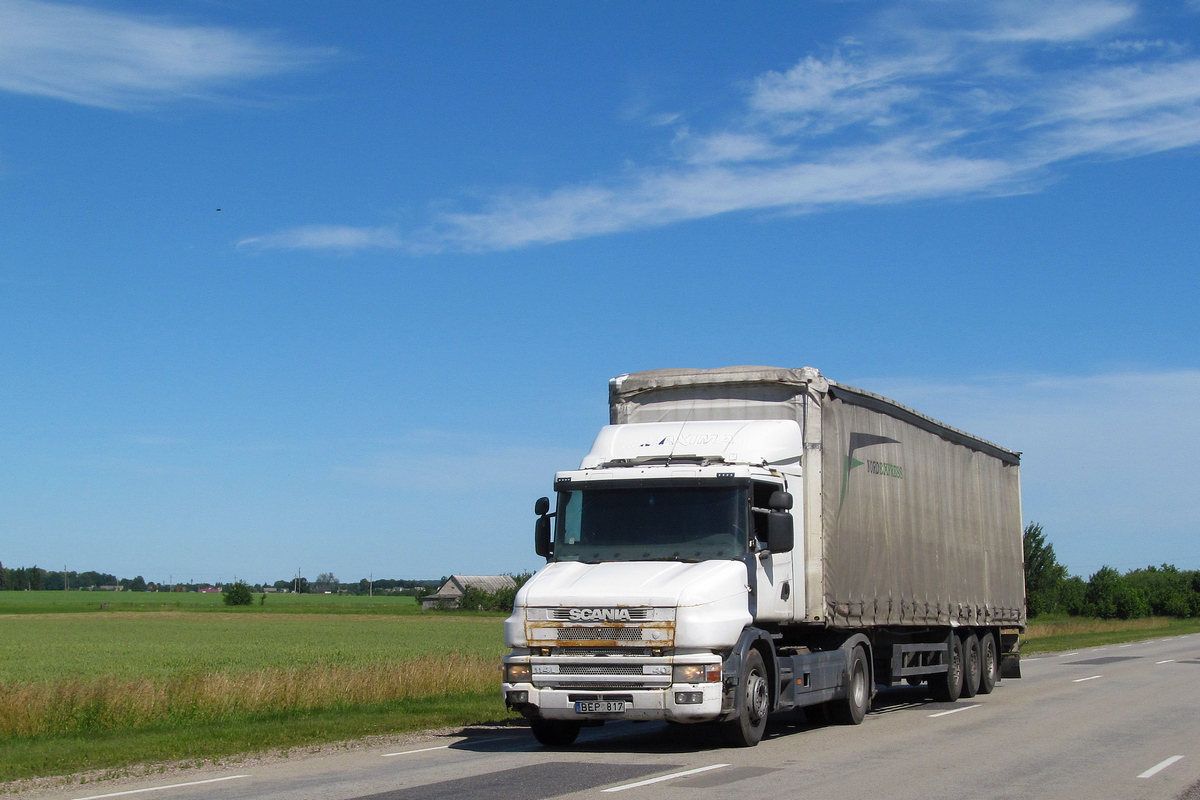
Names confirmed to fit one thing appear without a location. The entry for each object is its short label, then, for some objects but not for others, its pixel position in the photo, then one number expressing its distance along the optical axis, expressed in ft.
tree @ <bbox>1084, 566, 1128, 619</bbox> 345.31
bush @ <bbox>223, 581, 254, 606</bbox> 459.32
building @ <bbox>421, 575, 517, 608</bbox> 449.89
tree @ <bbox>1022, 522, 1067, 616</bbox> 290.97
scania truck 42.16
